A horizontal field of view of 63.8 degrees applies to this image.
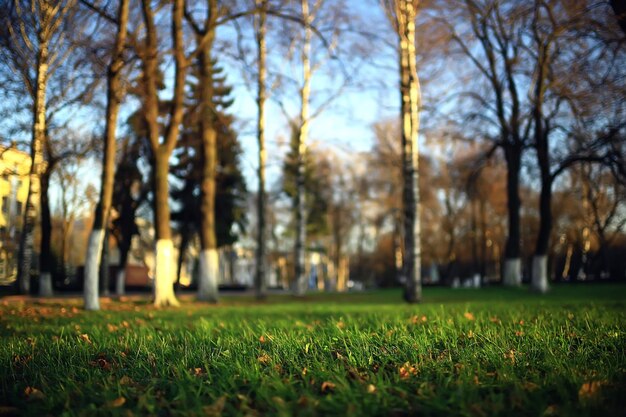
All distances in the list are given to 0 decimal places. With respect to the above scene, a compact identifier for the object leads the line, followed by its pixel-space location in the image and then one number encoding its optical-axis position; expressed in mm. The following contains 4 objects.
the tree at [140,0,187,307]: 14711
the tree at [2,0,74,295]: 14594
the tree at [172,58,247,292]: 33500
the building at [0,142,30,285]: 16297
